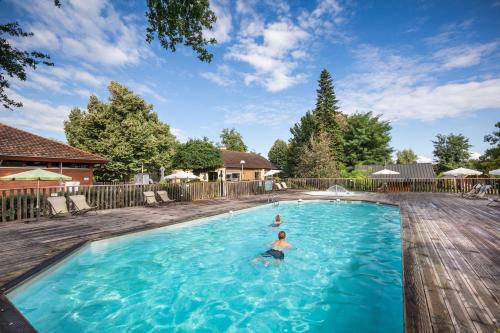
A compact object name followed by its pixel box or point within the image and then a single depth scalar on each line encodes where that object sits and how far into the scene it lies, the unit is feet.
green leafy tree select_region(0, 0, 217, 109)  20.70
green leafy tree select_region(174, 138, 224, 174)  78.18
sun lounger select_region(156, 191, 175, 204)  45.02
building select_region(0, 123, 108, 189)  52.06
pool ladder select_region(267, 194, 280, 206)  51.25
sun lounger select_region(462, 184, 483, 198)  51.64
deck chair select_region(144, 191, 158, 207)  42.32
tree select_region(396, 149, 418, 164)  268.21
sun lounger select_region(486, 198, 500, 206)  41.84
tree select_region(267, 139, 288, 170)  180.34
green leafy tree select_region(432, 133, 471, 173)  145.38
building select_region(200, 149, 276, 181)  117.30
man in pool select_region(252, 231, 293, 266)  21.40
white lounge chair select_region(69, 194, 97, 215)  33.32
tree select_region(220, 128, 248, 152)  215.10
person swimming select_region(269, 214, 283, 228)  33.45
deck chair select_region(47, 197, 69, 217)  31.17
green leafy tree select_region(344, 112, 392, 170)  131.23
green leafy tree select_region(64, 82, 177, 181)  78.64
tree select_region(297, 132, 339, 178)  90.07
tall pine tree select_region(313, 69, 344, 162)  131.03
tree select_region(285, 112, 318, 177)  122.01
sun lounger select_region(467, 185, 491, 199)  48.91
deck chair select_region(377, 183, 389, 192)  70.31
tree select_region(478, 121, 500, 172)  85.25
